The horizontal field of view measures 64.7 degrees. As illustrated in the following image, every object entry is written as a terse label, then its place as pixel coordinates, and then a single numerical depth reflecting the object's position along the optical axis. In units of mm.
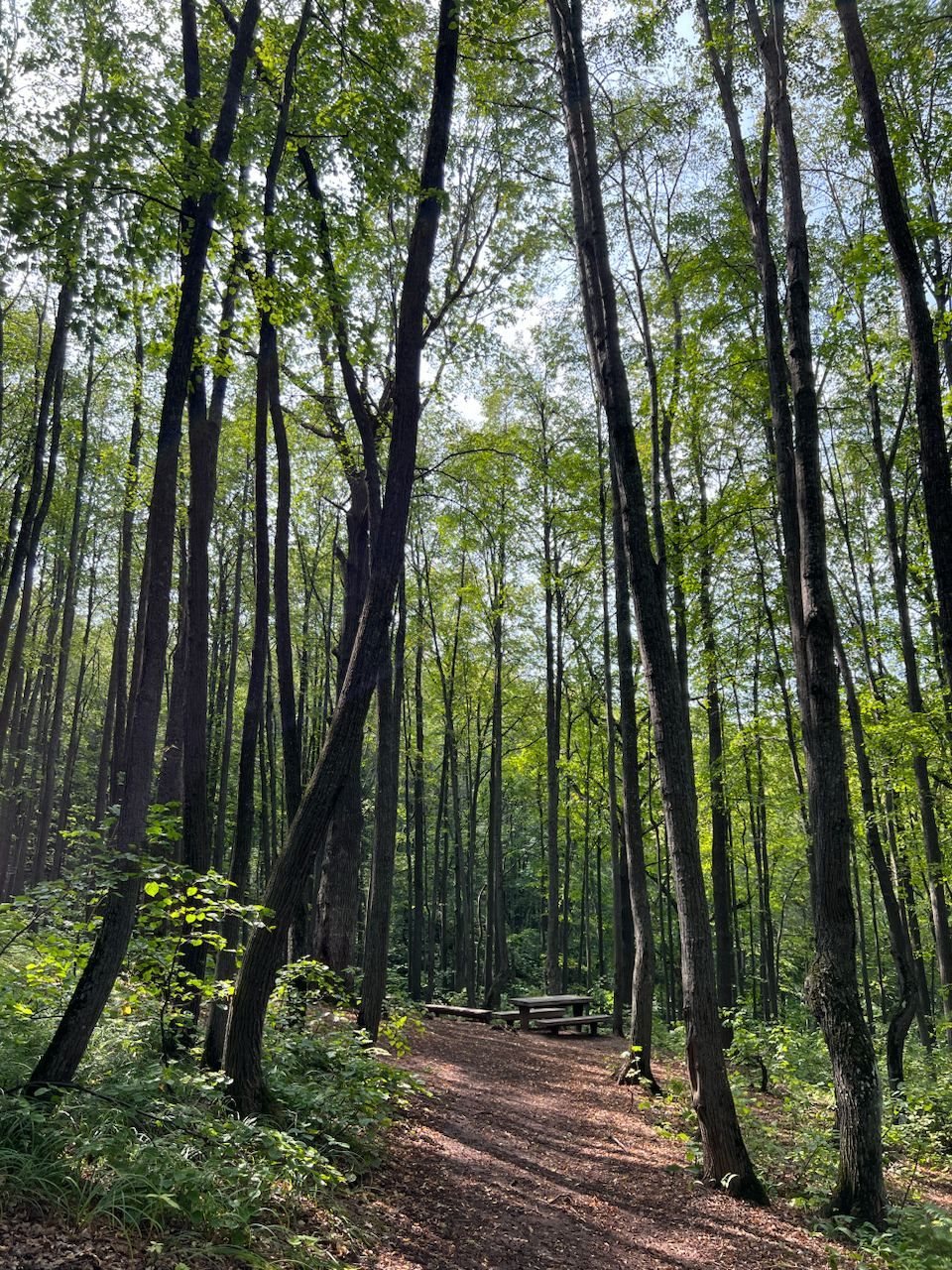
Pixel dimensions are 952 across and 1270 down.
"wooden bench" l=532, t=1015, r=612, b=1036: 13531
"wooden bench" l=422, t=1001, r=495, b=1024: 14906
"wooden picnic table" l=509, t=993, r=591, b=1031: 14242
